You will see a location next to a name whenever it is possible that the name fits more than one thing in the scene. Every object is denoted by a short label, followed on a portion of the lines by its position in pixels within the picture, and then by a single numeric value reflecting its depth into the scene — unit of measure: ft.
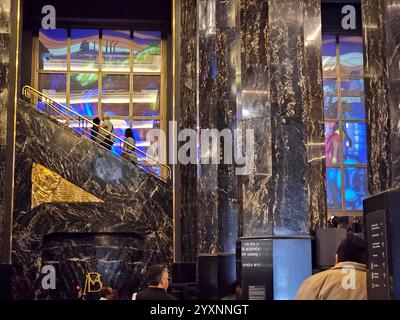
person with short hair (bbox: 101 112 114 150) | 49.78
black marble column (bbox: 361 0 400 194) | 13.79
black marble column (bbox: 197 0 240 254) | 31.12
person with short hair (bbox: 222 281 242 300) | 21.74
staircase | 45.65
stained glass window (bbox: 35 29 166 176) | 56.49
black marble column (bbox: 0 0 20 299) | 44.96
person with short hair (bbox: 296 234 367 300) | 14.76
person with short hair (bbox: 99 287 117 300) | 24.99
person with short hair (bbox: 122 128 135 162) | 50.44
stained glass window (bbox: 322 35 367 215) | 57.62
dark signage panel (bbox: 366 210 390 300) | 12.63
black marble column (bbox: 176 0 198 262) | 46.65
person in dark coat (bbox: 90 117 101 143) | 48.79
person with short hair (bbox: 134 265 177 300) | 18.37
